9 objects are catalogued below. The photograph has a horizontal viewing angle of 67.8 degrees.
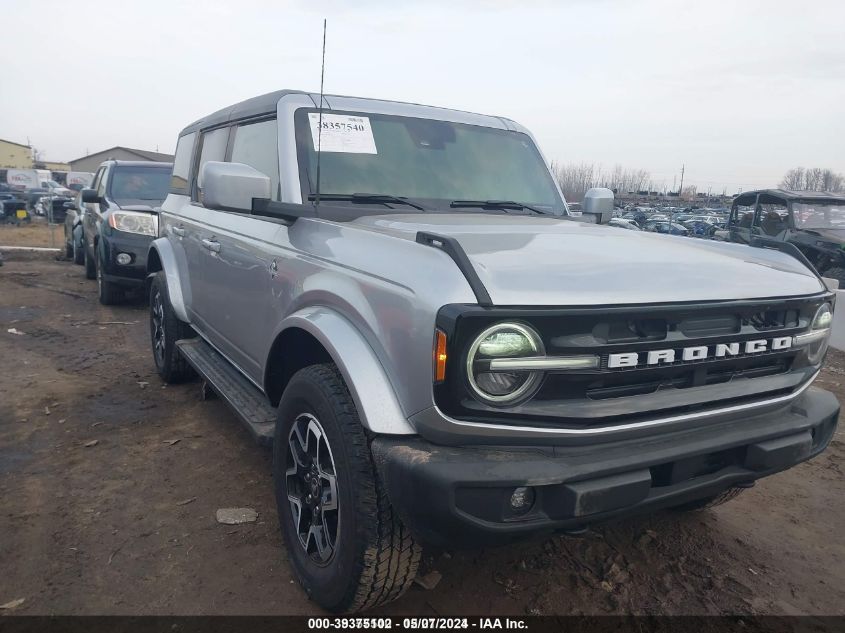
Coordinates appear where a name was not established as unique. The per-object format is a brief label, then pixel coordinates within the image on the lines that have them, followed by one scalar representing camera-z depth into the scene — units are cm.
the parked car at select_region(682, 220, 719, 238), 2153
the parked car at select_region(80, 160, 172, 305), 801
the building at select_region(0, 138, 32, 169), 8026
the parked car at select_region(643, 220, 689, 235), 1987
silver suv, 184
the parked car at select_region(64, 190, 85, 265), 1148
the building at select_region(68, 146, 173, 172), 6912
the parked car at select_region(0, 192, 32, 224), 2241
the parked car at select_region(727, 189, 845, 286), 981
